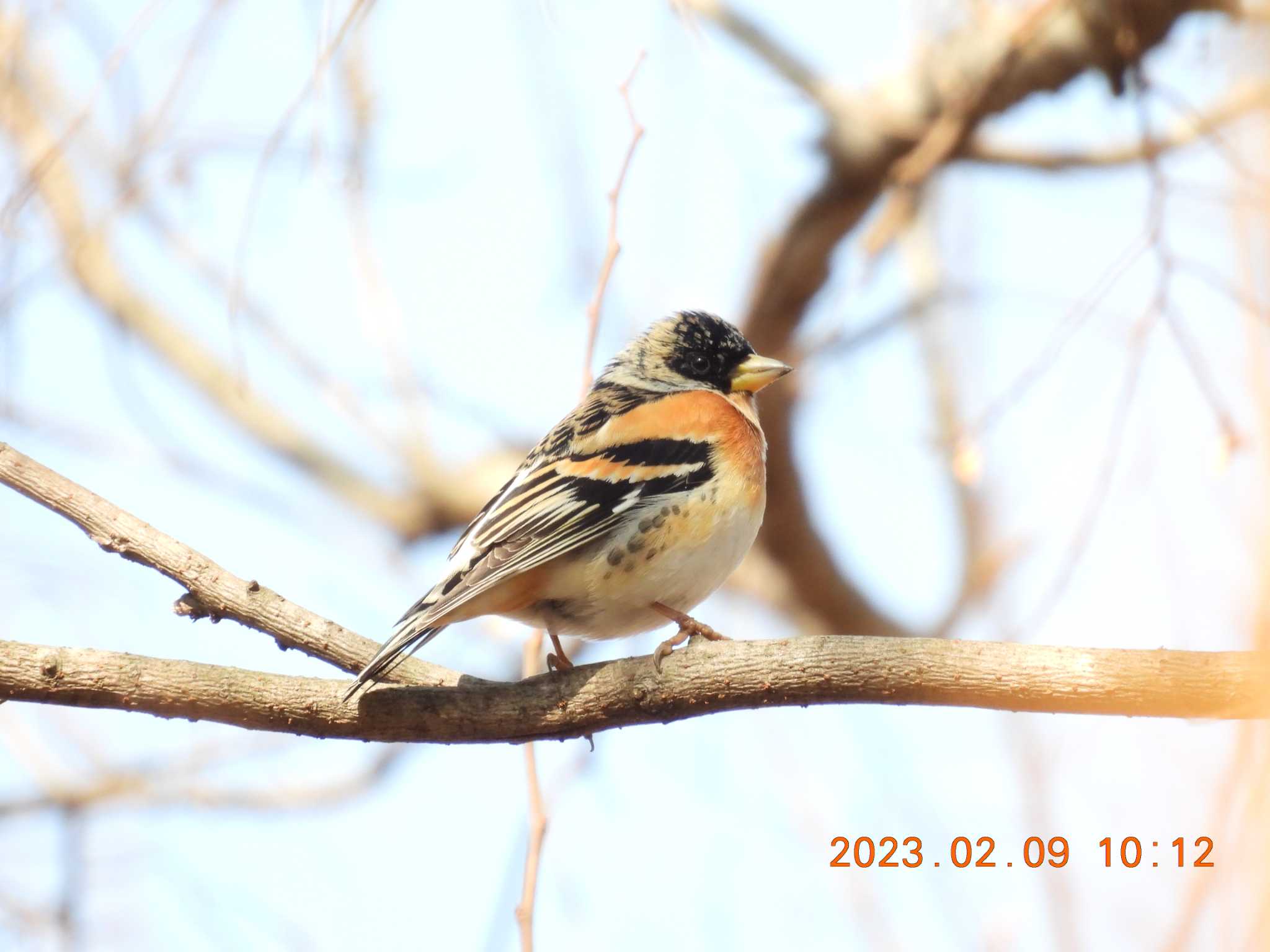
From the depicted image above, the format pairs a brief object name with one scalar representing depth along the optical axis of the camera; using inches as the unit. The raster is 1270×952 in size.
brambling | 307.9
